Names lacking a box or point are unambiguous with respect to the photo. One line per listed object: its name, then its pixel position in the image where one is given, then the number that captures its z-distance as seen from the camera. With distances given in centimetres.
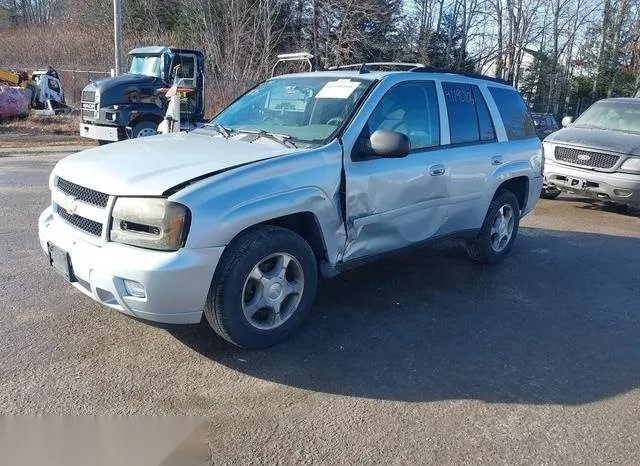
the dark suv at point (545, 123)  2399
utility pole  1877
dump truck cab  1349
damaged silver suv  325
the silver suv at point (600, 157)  864
